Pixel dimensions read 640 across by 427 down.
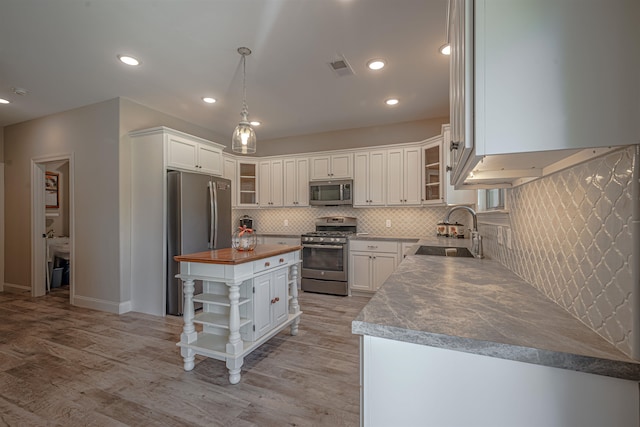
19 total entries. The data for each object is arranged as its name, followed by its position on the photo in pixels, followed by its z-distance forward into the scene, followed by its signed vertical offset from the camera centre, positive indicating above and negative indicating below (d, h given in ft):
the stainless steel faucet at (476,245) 7.15 -0.88
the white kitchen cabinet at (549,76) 2.15 +1.05
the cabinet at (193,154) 11.71 +2.51
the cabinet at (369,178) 14.57 +1.67
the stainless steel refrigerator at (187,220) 11.34 -0.37
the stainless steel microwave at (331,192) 15.05 +0.95
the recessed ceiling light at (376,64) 9.02 +4.66
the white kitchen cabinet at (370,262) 13.69 -2.54
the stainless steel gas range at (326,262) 14.30 -2.63
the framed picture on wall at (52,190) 18.18 +1.37
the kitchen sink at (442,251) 8.17 -1.24
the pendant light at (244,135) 8.41 +2.24
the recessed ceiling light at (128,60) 8.75 +4.68
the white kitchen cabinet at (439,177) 11.36 +1.45
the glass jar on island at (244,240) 8.23 -0.84
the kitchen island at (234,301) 6.97 -2.47
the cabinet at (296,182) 16.20 +1.64
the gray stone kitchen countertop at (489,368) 2.14 -1.31
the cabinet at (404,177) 13.78 +1.63
